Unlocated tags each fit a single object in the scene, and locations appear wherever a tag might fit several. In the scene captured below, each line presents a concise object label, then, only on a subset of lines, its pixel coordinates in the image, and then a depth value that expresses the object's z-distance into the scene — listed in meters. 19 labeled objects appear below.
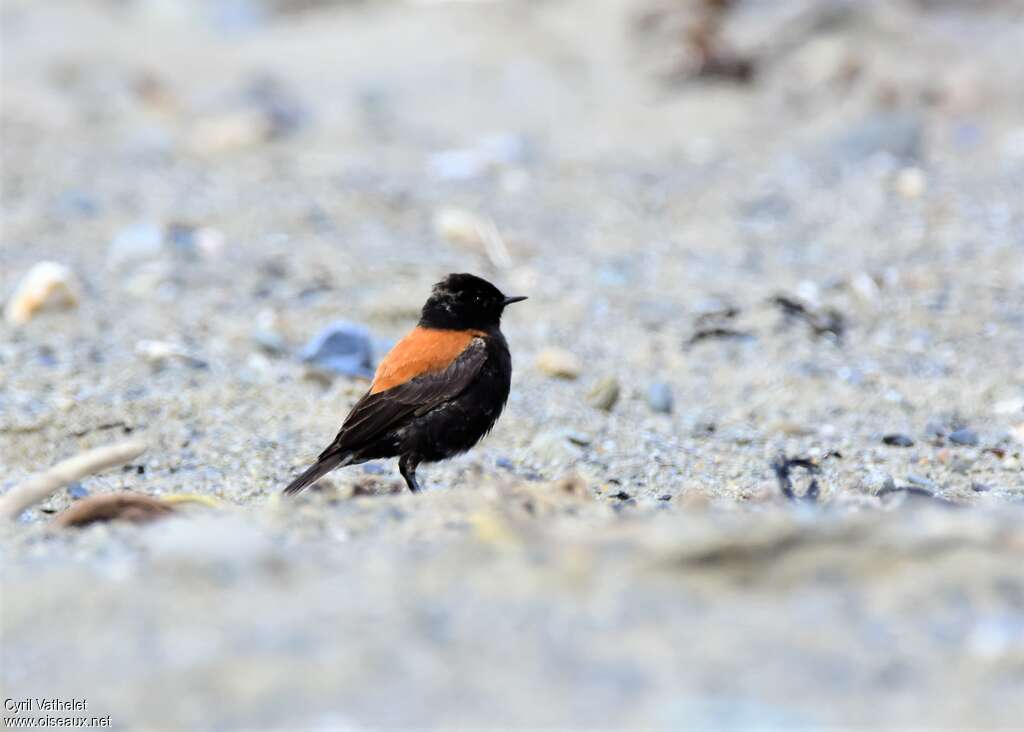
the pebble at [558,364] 14.05
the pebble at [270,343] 14.37
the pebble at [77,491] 10.51
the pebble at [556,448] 11.66
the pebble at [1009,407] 12.91
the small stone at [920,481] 10.53
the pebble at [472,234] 18.62
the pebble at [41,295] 15.37
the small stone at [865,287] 16.48
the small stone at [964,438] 11.98
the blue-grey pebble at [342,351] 13.64
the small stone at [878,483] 9.99
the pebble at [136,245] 17.73
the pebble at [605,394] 13.15
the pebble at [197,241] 18.03
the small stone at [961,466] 11.19
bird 10.73
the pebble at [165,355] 13.91
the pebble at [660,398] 13.17
